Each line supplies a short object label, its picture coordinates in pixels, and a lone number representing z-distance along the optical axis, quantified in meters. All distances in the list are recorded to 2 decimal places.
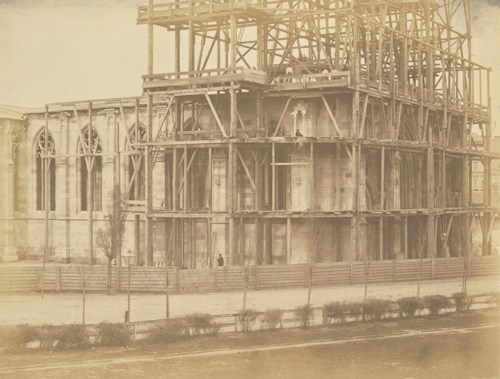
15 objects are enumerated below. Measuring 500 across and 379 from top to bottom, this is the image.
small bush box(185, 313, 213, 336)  33.44
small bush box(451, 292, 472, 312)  40.12
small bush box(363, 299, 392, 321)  37.25
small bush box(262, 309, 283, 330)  34.91
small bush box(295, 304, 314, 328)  35.47
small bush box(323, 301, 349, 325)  36.28
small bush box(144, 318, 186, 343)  32.62
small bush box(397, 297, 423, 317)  38.22
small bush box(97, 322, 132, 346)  31.73
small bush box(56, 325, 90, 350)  31.20
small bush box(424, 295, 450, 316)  38.84
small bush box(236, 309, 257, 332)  34.53
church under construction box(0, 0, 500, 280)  53.62
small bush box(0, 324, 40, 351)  30.88
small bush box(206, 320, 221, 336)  33.78
